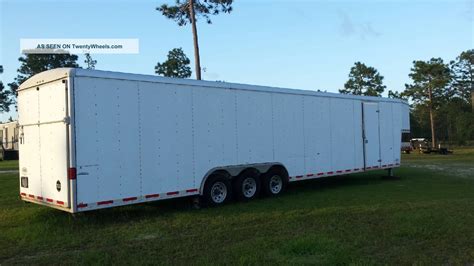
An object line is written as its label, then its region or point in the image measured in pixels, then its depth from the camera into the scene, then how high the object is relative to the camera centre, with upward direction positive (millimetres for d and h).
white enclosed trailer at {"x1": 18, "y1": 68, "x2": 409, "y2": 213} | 8320 +51
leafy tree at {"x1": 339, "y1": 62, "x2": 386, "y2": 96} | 57594 +6786
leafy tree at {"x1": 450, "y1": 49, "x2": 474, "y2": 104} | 61188 +8016
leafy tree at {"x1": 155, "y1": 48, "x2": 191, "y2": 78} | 38469 +6322
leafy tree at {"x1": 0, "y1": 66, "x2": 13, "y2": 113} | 50344 +4973
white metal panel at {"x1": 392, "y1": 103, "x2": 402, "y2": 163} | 16406 +255
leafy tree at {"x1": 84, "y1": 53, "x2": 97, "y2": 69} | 44053 +7836
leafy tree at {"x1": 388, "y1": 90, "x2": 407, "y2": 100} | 56512 +5397
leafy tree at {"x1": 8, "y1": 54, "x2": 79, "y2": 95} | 47719 +8510
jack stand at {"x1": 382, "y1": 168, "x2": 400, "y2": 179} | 16722 -1438
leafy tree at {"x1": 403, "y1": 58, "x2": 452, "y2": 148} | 50781 +5547
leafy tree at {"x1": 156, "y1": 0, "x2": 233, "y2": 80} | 25500 +7239
